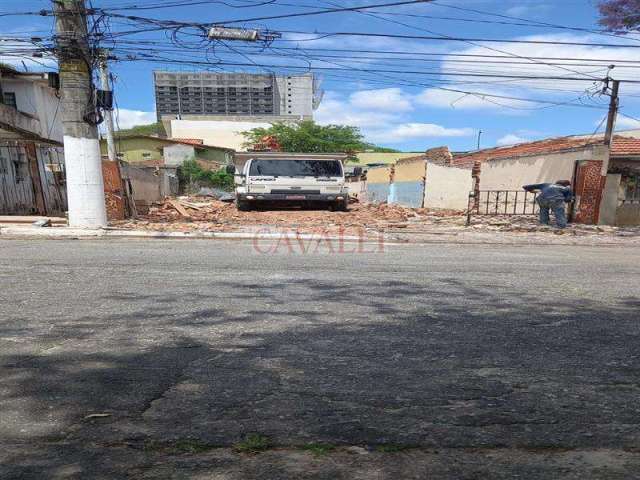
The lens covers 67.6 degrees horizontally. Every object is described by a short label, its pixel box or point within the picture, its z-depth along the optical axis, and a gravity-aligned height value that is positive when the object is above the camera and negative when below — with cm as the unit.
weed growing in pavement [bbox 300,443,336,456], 218 -124
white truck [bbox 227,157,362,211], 1543 -10
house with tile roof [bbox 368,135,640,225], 1508 +22
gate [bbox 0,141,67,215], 1532 -15
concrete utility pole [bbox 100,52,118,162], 1827 +212
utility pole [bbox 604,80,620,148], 1562 +220
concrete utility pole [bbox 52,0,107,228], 1106 +143
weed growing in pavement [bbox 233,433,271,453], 219 -124
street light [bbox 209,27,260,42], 1185 +356
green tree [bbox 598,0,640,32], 902 +299
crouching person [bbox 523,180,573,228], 1397 -55
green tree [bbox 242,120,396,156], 4438 +387
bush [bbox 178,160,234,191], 3800 -1
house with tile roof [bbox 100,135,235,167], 4184 +251
